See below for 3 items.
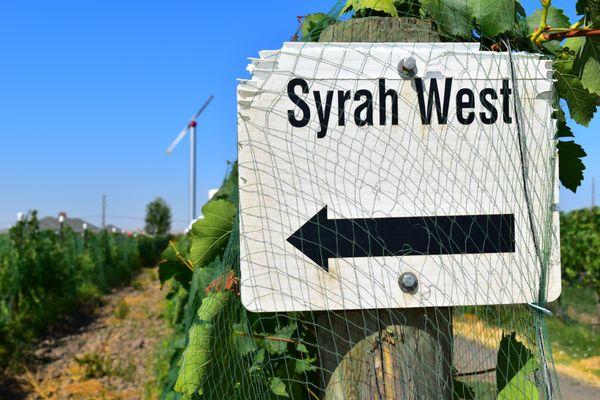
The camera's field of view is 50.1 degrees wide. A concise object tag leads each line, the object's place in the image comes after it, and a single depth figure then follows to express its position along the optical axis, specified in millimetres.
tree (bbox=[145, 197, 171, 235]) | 66688
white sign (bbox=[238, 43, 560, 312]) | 1269
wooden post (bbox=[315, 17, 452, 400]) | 1264
